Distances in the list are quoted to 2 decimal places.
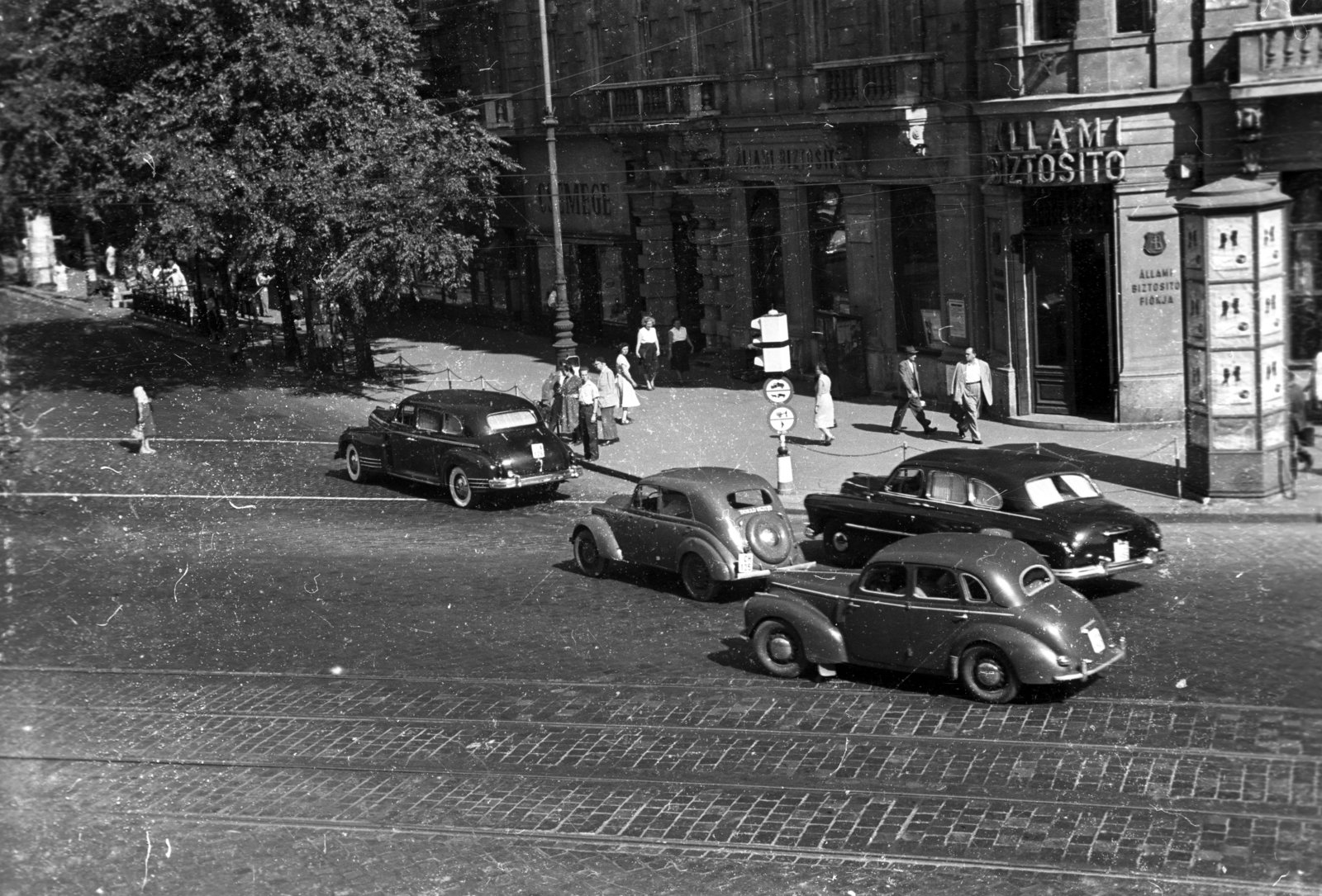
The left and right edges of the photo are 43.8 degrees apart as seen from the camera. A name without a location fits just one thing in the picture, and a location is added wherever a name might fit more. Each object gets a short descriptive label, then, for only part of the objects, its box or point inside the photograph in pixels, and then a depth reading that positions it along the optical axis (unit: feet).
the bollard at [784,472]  82.53
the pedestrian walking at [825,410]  94.99
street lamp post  110.52
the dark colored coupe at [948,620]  48.73
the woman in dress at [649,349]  119.85
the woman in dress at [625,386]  106.11
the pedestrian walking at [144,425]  100.99
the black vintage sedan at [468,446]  84.12
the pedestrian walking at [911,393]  94.89
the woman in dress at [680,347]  123.54
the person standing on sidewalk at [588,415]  95.50
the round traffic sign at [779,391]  81.66
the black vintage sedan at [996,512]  59.52
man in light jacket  91.25
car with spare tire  63.46
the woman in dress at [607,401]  100.07
